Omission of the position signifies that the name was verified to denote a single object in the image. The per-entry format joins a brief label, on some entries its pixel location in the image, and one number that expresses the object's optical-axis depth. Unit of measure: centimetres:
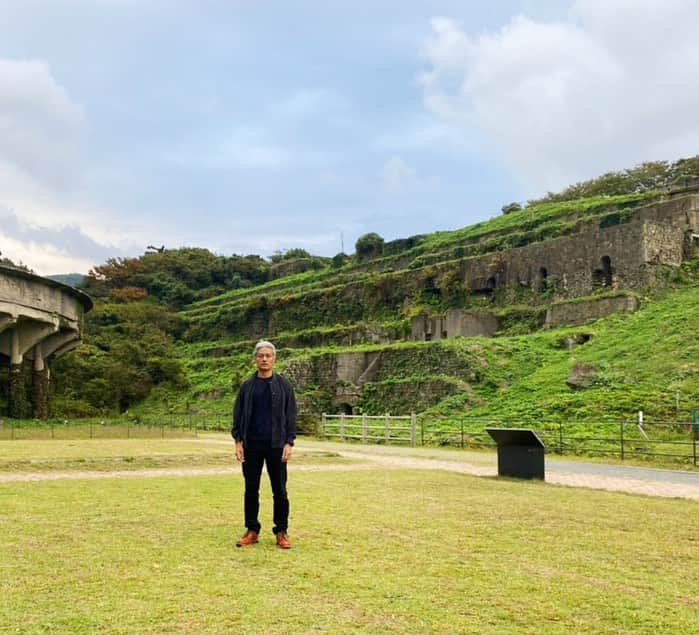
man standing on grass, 672
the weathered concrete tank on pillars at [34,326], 3173
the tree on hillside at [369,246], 6359
